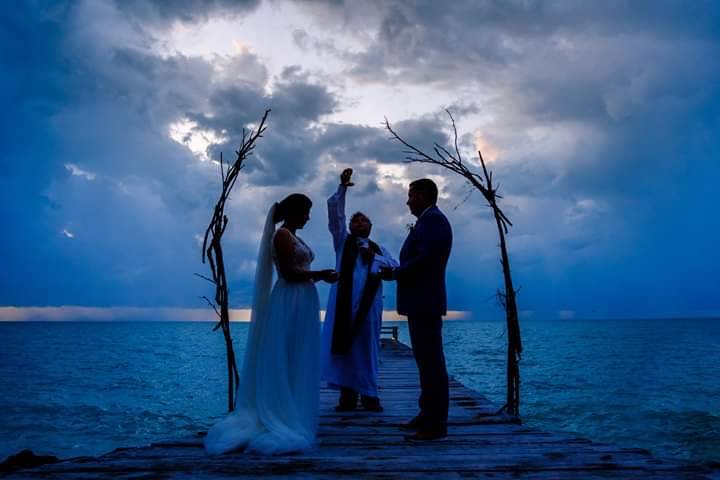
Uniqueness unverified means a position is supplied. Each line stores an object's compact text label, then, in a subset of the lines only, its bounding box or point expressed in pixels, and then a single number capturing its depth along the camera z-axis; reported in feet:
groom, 14.53
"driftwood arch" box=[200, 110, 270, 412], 19.70
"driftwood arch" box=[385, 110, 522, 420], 20.10
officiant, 19.84
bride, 13.89
